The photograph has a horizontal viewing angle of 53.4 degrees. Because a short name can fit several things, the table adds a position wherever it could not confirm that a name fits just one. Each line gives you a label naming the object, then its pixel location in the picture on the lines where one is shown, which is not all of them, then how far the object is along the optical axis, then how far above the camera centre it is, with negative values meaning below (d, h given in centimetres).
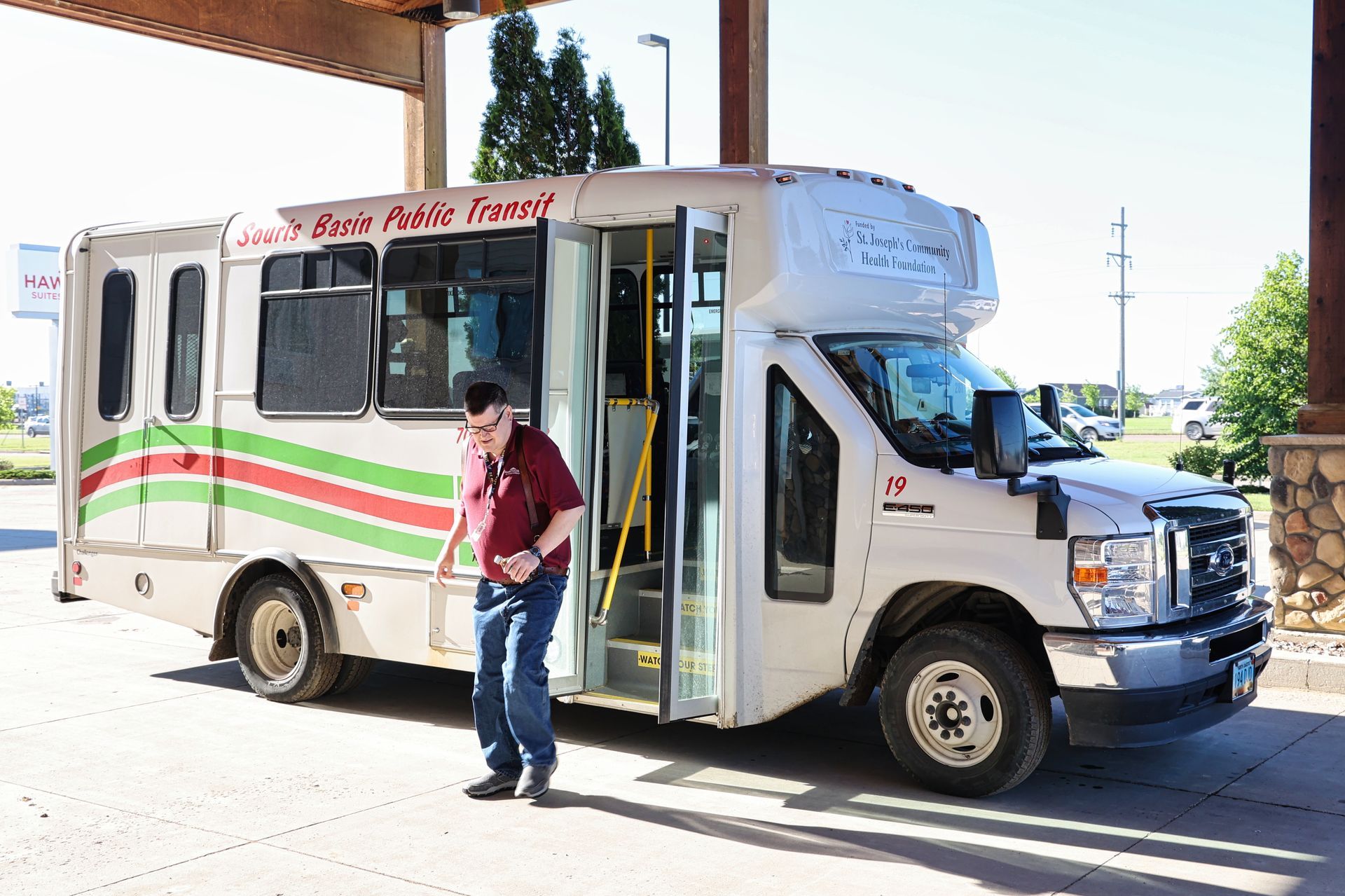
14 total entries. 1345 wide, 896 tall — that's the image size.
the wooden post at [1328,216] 896 +169
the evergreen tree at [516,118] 1253 +316
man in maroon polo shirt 609 -44
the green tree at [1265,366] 2303 +176
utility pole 7706 +981
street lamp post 2183 +579
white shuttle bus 609 -7
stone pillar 898 -44
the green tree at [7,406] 5212 +177
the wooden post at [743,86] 997 +280
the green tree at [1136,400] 10469 +513
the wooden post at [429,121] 1275 +322
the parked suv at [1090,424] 4906 +154
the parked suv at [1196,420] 4919 +180
